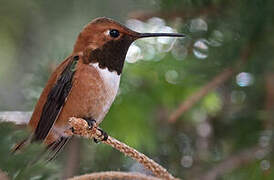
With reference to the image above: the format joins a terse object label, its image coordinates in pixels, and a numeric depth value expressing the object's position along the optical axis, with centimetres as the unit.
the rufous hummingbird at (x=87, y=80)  154
